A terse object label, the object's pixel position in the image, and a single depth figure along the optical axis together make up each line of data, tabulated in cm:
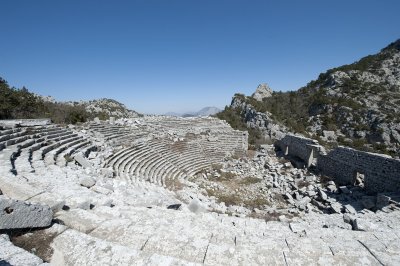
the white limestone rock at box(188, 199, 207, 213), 703
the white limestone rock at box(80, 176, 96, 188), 721
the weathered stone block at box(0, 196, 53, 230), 319
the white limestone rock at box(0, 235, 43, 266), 243
